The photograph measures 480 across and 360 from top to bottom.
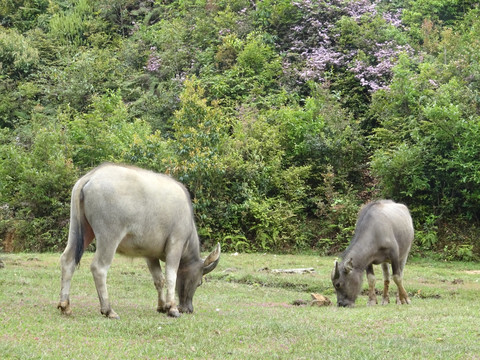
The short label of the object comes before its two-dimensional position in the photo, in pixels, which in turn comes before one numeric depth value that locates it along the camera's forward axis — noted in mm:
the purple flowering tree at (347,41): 30156
